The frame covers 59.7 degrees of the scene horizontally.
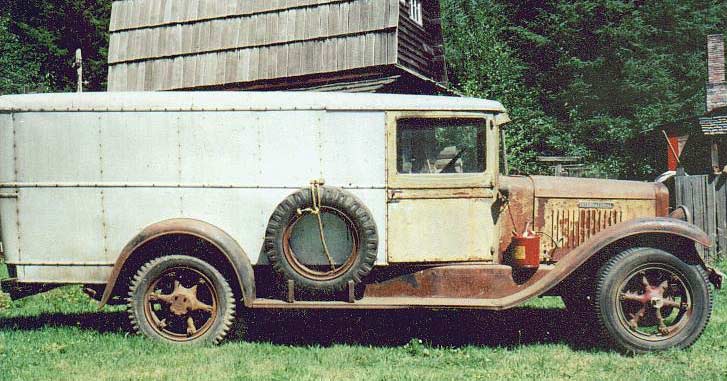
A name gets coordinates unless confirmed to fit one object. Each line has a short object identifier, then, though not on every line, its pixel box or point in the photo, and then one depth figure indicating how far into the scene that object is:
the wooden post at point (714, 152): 18.44
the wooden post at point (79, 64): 11.56
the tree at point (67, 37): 26.62
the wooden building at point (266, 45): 12.39
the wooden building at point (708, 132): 17.97
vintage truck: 5.47
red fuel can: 5.43
